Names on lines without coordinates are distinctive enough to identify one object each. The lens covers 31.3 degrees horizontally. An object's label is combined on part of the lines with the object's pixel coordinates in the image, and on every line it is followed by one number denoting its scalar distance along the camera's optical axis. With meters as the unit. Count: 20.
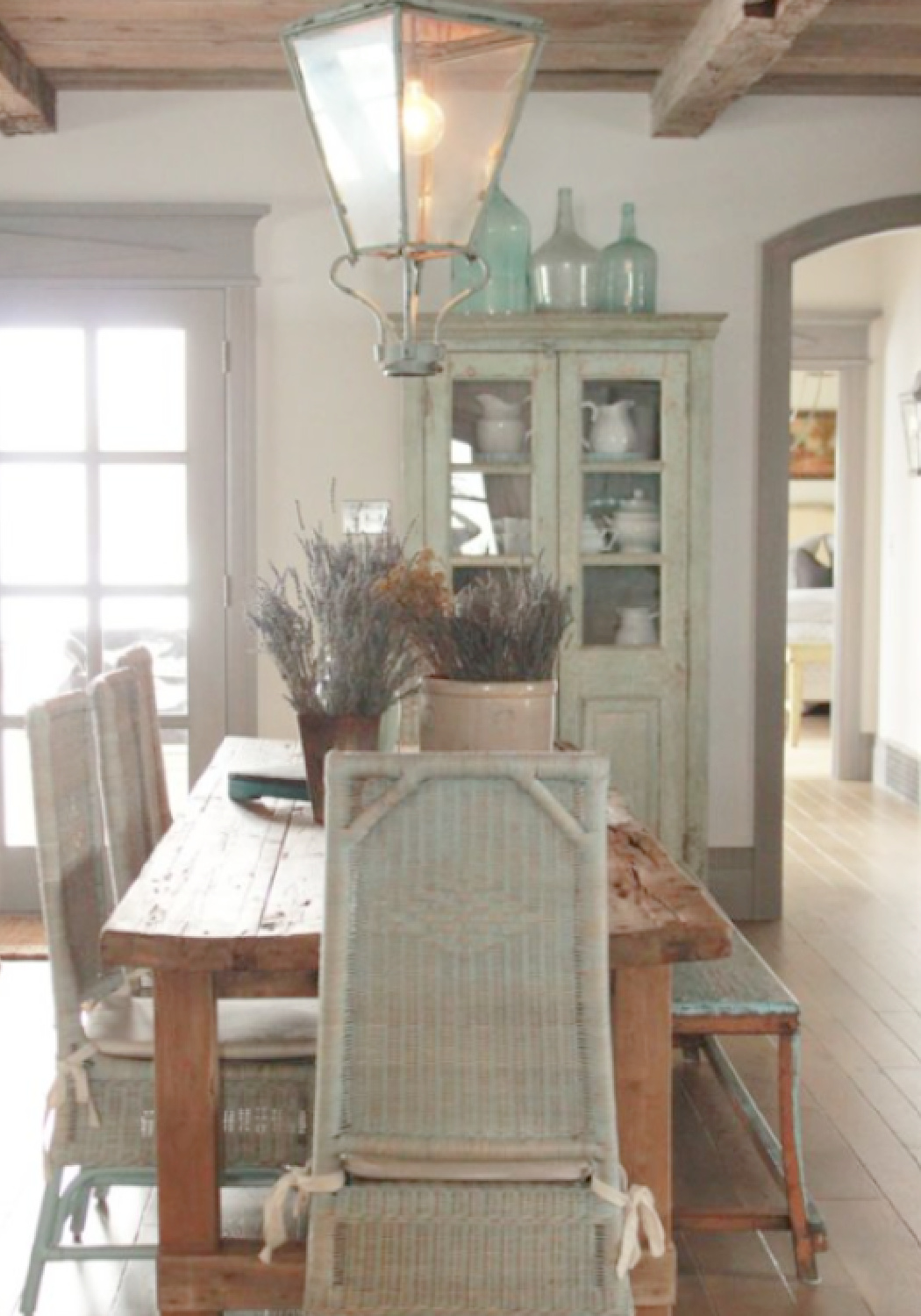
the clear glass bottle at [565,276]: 5.14
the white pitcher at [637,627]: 5.11
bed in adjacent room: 9.88
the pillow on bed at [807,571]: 11.30
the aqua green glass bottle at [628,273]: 5.19
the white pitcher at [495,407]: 5.04
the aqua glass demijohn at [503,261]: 5.06
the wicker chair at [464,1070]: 2.03
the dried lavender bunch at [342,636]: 2.79
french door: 5.39
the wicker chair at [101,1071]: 2.50
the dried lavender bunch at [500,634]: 2.91
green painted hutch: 5.01
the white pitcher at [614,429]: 5.07
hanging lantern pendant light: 2.54
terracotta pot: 2.90
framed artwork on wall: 11.83
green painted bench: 2.83
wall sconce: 7.46
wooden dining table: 2.25
